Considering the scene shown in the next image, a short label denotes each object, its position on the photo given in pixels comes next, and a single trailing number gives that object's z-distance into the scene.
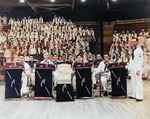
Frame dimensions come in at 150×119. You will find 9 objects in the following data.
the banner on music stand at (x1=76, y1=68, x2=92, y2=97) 4.20
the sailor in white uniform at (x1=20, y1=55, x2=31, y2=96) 4.54
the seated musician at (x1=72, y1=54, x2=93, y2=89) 4.80
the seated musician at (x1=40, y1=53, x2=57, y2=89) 4.80
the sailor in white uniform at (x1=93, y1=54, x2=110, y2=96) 4.53
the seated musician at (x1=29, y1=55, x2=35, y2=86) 4.71
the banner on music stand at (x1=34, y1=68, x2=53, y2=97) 4.13
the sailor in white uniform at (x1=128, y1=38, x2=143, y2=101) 3.98
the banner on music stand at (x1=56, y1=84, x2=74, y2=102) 4.05
